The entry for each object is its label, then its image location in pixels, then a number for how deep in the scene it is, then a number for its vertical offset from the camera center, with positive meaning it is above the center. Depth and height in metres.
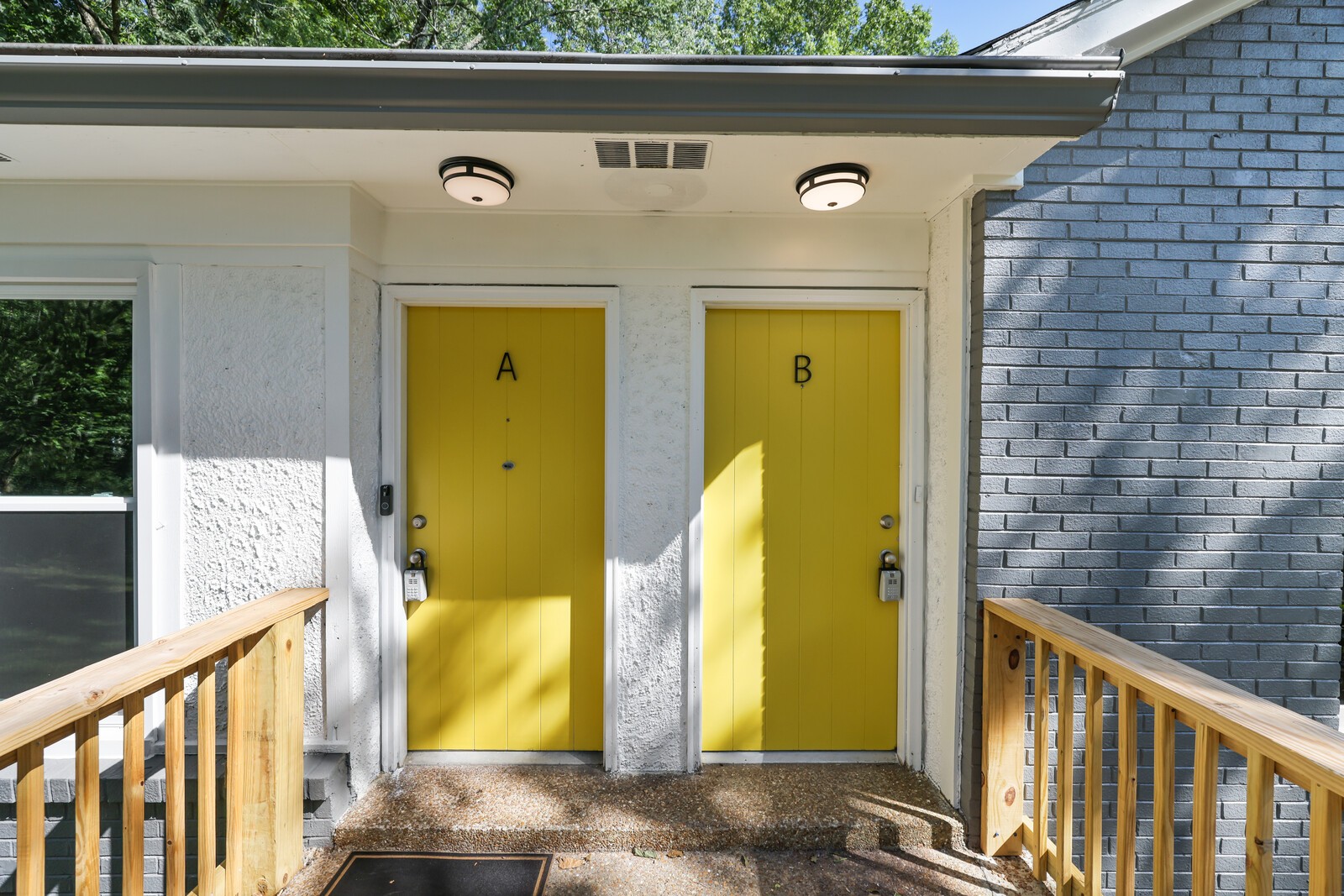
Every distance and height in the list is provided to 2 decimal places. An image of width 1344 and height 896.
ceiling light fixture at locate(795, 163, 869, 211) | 2.02 +0.82
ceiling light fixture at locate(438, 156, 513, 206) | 2.01 +0.83
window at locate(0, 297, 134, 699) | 2.31 -0.18
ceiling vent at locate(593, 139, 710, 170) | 1.92 +0.89
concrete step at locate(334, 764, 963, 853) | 2.21 -1.35
